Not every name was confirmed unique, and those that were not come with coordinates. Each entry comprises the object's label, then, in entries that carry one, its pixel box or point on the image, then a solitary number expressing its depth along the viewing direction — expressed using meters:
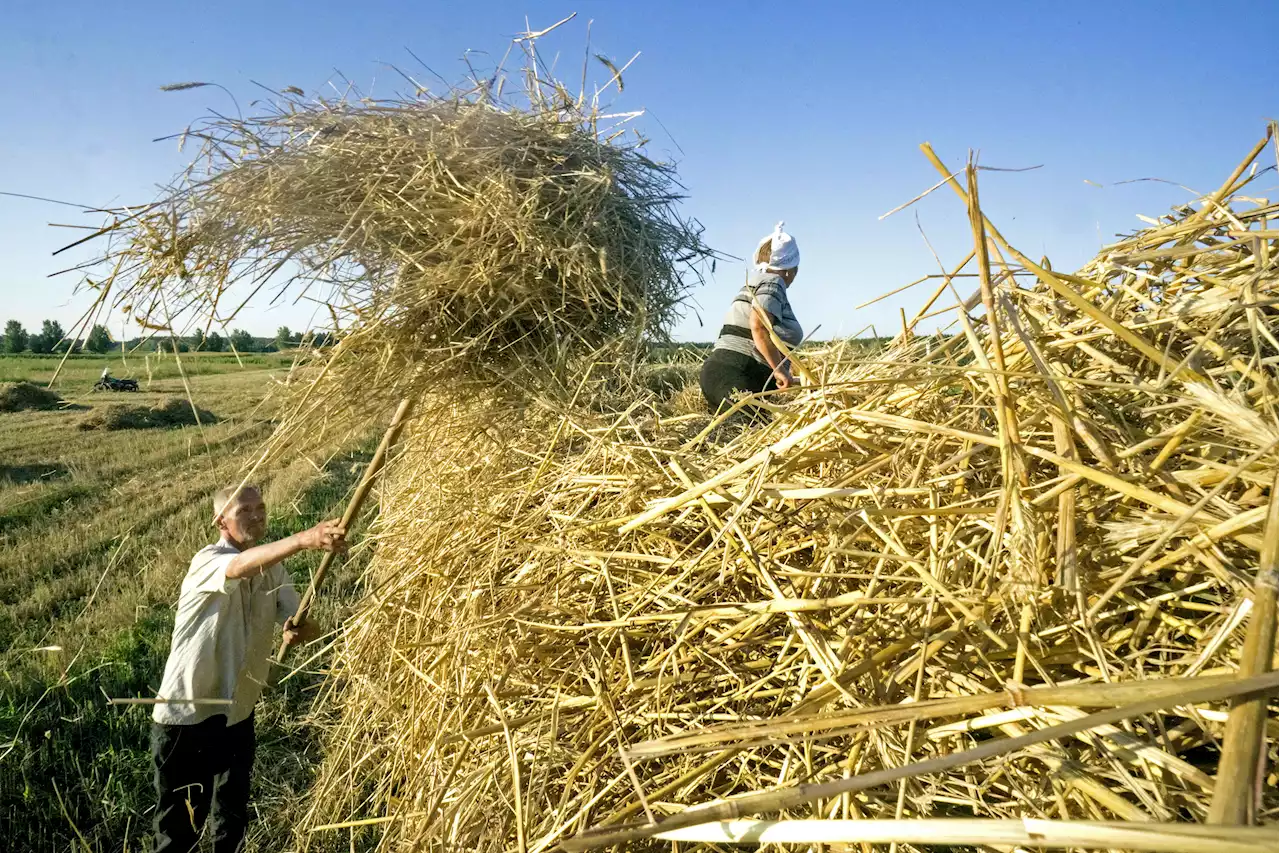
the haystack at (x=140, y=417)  12.38
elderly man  2.67
